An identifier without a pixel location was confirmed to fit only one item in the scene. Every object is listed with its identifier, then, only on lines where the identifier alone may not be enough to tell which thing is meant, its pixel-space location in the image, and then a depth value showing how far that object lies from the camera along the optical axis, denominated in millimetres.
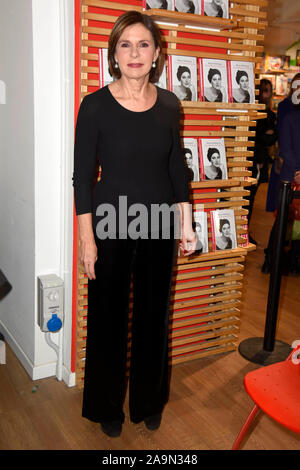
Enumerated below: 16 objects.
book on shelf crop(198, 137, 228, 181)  2951
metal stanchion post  3066
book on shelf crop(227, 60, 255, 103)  2947
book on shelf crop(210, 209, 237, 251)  3095
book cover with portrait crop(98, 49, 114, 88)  2441
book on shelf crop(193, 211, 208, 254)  3025
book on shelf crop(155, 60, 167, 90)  2701
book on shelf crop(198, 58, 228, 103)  2861
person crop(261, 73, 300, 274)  4590
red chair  1908
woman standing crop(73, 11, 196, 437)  2064
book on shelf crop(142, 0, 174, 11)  2576
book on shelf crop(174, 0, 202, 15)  2680
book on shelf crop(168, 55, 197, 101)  2732
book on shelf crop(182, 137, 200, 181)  2887
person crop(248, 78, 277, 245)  5602
